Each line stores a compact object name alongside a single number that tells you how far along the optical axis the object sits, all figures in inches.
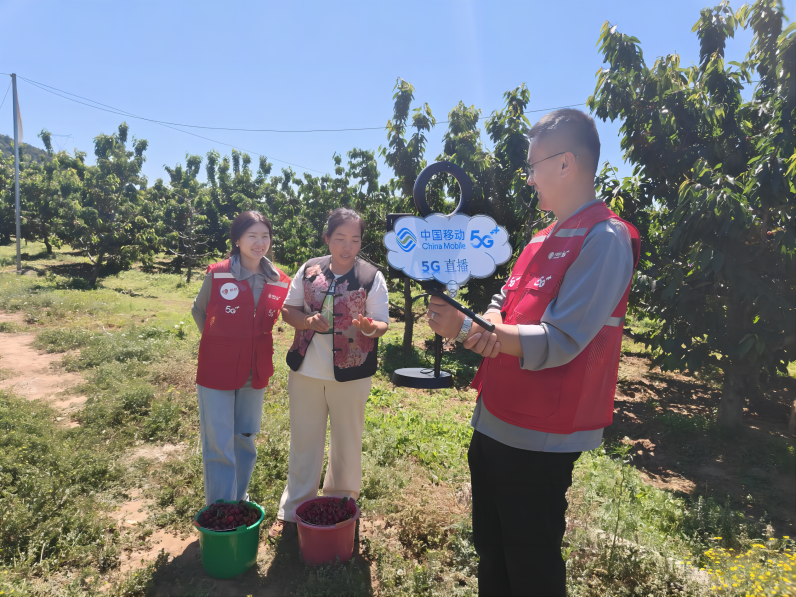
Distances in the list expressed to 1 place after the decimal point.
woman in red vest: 108.2
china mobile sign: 63.7
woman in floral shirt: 104.7
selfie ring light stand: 62.6
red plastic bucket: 100.8
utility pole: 610.2
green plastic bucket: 98.3
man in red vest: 51.9
